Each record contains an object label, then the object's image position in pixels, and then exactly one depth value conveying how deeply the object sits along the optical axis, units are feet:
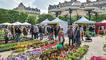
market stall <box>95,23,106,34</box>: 40.47
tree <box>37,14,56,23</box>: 108.91
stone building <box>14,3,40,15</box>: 183.94
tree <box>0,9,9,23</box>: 81.80
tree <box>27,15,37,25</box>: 112.29
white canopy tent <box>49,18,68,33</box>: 38.54
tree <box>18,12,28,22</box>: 97.18
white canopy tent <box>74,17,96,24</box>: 37.20
